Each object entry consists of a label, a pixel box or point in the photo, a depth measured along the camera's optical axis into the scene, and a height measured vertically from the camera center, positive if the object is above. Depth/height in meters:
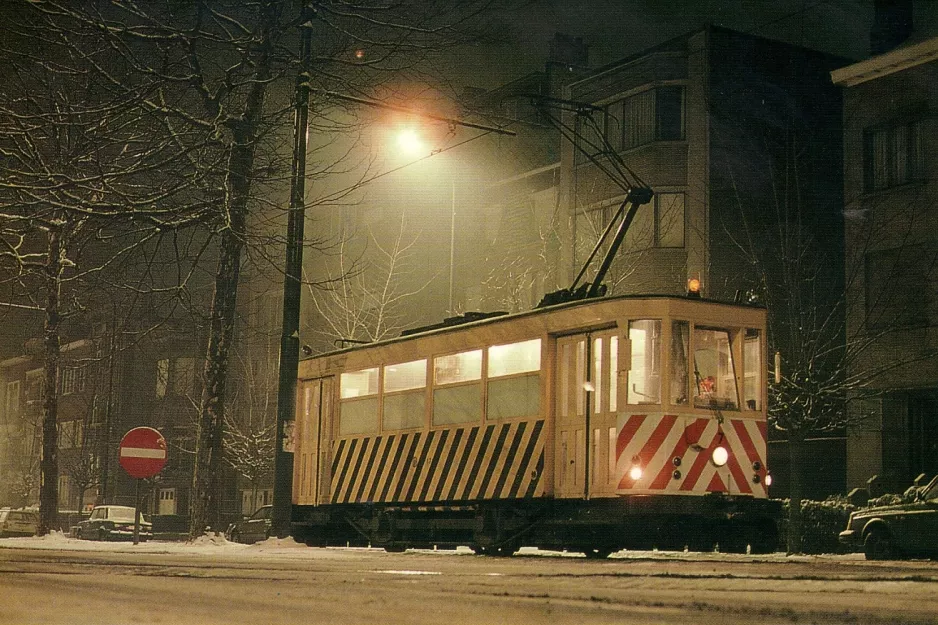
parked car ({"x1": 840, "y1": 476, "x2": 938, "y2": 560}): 20.39 -0.18
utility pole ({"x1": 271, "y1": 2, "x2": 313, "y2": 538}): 20.12 +2.61
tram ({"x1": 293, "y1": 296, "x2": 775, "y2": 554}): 16.23 +1.01
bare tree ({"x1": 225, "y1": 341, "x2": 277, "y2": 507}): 53.56 +3.52
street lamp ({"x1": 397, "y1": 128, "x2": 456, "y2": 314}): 24.27 +6.57
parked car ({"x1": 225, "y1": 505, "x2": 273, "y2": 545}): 41.56 -0.92
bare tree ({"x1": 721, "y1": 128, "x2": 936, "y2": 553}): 27.39 +5.20
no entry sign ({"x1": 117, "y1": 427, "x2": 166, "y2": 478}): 24.64 +0.77
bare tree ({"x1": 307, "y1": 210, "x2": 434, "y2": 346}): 46.62 +7.99
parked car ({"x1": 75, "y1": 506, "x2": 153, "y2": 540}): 42.78 -0.94
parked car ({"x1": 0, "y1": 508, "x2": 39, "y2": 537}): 40.78 -0.94
